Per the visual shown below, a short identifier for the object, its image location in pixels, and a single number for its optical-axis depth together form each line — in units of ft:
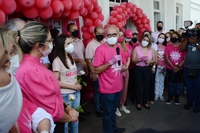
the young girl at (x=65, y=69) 7.49
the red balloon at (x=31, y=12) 7.90
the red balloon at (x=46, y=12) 8.37
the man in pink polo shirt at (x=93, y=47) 11.31
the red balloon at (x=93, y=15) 12.57
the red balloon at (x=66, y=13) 9.87
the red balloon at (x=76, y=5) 9.93
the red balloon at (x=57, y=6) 8.76
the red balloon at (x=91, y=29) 12.55
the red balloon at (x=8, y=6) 6.60
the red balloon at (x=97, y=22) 12.71
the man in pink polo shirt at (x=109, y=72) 8.36
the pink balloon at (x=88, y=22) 12.55
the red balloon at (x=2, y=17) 6.33
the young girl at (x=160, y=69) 13.87
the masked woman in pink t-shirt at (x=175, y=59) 13.08
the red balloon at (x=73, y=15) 10.37
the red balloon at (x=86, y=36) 12.75
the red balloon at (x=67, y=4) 9.37
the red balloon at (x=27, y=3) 7.43
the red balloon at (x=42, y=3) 7.88
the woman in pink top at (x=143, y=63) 12.15
